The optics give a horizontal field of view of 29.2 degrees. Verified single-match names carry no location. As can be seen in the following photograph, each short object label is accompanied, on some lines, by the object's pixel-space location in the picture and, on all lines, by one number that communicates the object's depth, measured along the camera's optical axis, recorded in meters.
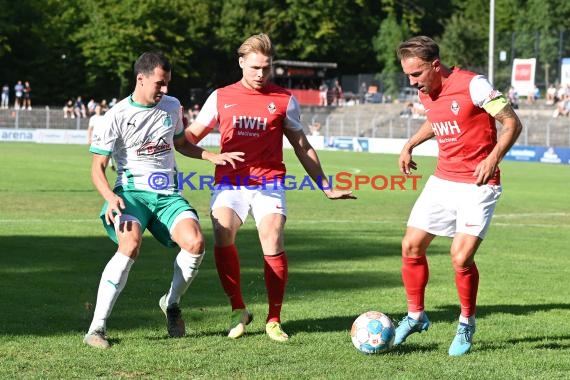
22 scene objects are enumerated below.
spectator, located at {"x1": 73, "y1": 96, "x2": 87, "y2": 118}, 61.85
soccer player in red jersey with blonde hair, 8.39
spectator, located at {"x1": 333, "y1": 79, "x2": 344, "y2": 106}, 73.88
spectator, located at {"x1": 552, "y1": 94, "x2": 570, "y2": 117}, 52.00
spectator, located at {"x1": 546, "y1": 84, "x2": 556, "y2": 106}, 55.69
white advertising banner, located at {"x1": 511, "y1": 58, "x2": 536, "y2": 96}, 56.62
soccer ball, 7.54
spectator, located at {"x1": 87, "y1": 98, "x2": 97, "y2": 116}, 63.15
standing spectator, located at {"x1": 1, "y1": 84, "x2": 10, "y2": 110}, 63.94
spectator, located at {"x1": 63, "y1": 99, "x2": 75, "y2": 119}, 59.50
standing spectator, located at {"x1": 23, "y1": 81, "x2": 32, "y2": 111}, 65.81
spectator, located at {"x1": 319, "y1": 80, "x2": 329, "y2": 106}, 73.19
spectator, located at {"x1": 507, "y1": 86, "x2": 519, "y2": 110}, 55.47
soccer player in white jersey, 7.94
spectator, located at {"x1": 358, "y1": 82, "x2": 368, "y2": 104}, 73.19
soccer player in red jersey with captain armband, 7.71
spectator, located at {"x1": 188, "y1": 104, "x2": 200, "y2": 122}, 65.82
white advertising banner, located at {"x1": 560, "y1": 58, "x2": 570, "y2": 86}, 55.58
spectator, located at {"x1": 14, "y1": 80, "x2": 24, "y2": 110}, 64.75
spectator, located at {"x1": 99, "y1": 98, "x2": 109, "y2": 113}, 62.51
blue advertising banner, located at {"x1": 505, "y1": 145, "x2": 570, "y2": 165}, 44.53
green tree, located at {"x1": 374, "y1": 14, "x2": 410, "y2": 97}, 87.75
